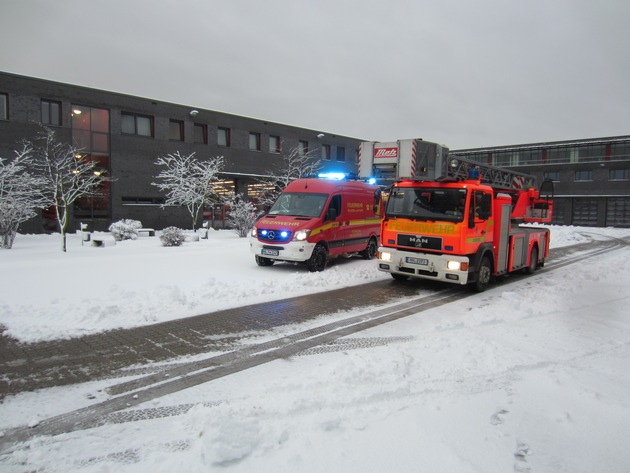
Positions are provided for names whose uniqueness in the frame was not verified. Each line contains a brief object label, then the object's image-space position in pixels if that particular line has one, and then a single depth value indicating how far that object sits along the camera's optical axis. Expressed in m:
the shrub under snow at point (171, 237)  16.78
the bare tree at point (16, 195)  15.54
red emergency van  10.95
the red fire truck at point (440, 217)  8.77
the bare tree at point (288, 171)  30.95
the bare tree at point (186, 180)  23.98
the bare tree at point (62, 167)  15.62
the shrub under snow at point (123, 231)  20.00
